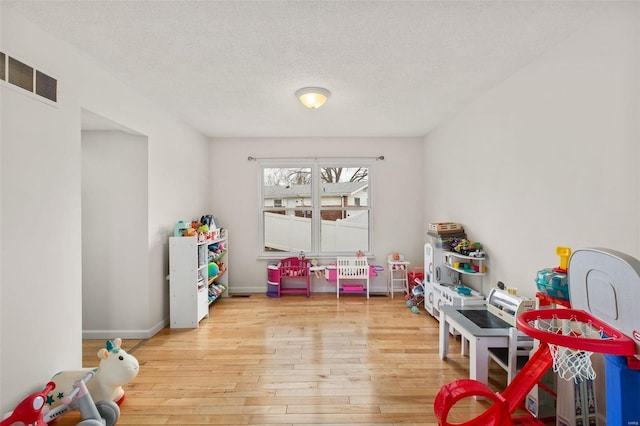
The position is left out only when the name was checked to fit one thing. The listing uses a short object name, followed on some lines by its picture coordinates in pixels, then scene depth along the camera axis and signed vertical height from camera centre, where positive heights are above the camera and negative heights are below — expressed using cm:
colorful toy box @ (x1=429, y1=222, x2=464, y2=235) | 348 -18
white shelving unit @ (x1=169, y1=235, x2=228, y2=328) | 336 -78
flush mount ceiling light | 279 +115
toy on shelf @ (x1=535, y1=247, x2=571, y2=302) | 185 -44
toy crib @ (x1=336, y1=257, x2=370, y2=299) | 452 -94
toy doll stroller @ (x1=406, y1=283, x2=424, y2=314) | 402 -121
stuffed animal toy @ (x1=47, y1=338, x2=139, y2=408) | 190 -107
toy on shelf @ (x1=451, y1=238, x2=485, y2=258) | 303 -39
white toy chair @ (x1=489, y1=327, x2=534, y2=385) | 204 -101
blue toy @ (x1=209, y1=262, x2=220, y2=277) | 395 -74
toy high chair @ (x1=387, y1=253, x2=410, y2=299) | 460 -98
